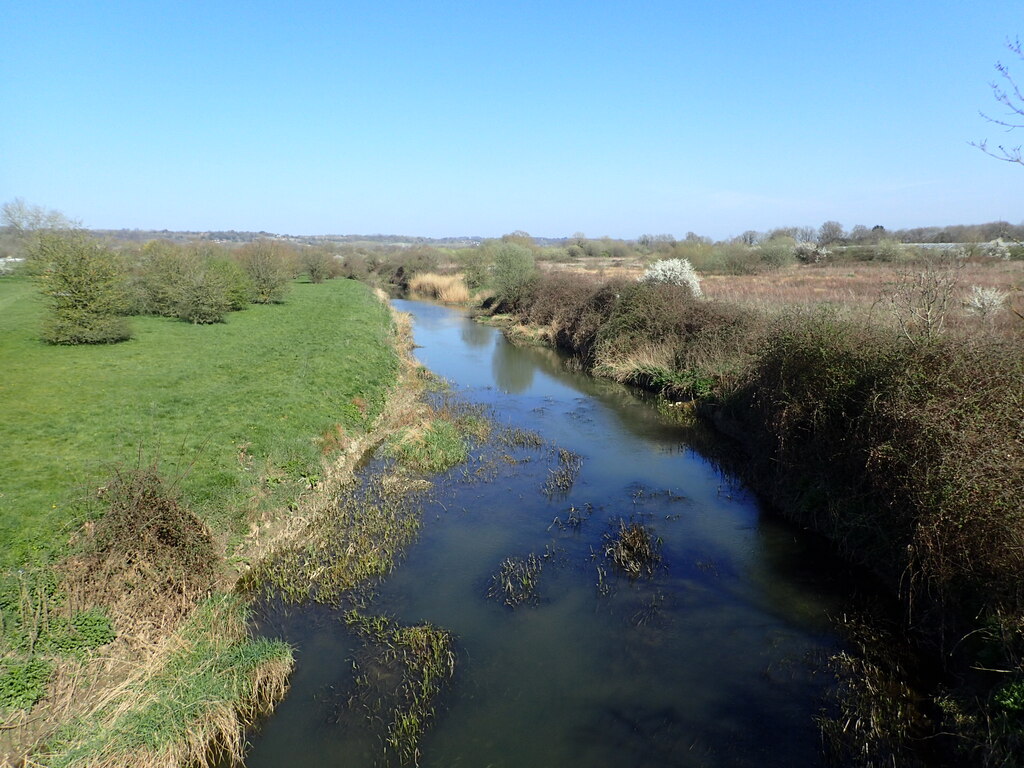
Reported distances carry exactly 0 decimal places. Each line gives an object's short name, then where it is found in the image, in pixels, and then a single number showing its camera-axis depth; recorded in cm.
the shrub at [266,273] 3553
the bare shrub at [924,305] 963
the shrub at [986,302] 1360
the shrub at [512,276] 3981
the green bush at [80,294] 1981
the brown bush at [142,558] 699
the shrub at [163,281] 2820
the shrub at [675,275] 2509
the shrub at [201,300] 2688
